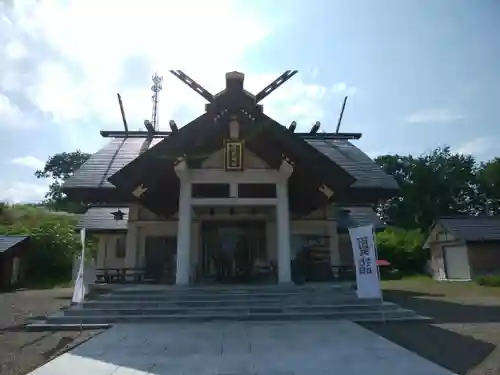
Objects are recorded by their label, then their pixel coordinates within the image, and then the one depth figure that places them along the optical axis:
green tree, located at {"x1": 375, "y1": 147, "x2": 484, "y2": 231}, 42.44
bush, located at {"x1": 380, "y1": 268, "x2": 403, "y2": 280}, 24.41
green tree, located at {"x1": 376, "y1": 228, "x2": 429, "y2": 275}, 27.48
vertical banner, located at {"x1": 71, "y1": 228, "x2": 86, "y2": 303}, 8.36
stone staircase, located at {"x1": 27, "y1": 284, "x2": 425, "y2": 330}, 7.78
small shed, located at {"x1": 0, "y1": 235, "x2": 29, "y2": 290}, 18.39
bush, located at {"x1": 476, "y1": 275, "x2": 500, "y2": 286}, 17.70
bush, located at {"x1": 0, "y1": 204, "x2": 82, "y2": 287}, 20.72
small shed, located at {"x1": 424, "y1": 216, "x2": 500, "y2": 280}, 21.73
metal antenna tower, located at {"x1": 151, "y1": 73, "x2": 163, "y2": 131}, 30.62
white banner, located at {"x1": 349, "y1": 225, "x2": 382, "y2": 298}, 8.20
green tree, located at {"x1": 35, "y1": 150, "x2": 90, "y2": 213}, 54.16
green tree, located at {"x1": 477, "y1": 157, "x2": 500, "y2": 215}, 41.94
